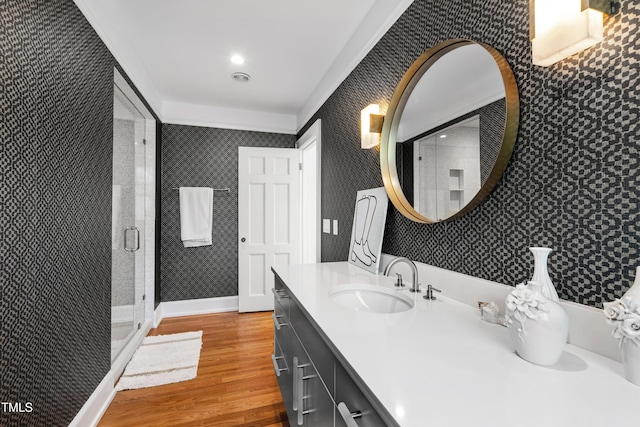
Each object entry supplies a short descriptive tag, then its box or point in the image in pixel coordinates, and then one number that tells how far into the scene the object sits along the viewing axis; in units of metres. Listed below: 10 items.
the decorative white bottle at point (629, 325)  0.61
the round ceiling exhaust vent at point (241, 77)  2.84
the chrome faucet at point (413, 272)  1.36
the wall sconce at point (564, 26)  0.75
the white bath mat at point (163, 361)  2.23
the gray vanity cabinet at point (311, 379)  0.73
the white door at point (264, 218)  3.65
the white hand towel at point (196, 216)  3.58
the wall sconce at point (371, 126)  1.77
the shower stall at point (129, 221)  2.34
